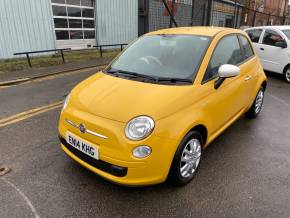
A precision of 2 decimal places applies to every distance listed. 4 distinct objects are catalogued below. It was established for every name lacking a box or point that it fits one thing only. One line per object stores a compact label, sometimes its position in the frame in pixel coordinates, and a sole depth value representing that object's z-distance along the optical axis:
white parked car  8.02
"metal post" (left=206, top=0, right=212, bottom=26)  18.22
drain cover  3.12
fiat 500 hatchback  2.49
